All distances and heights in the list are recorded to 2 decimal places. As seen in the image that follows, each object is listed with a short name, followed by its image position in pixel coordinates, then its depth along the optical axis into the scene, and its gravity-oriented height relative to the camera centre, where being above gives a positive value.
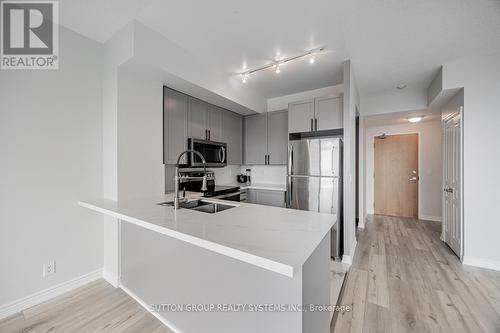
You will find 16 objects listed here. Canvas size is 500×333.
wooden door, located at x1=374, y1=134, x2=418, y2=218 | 4.85 -0.25
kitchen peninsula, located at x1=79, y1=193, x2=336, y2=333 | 0.99 -0.63
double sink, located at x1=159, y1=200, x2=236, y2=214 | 1.92 -0.39
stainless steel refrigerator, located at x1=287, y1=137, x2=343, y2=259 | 2.78 -0.19
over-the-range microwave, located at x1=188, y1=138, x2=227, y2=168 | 3.01 +0.22
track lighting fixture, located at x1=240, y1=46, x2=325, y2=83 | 2.51 +1.41
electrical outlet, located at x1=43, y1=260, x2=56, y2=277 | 1.93 -0.98
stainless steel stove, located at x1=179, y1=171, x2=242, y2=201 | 3.08 -0.37
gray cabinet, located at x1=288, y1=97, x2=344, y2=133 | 3.05 +0.81
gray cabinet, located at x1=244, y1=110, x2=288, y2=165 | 3.86 +0.54
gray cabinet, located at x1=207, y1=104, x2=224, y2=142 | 3.39 +0.74
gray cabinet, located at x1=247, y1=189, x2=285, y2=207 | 3.54 -0.57
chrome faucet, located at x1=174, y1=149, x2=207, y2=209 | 1.62 -0.20
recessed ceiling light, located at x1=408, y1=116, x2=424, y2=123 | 4.24 +0.99
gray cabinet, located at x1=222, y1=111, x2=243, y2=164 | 3.78 +0.59
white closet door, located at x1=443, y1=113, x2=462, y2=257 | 2.77 -0.27
